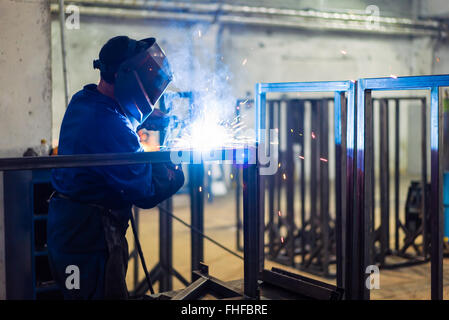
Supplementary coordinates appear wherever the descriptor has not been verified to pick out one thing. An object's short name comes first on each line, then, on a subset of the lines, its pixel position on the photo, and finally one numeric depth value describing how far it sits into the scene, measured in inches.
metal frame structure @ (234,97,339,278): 190.1
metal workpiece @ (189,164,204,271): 158.9
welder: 87.1
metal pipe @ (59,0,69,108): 157.9
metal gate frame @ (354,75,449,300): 97.8
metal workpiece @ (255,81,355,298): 116.6
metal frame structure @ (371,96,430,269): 198.8
